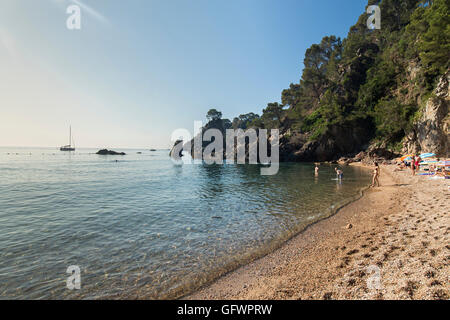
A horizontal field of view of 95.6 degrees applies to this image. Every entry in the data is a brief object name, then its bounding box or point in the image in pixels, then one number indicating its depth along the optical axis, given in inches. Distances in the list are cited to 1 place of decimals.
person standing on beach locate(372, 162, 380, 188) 792.6
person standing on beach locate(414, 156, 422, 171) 1135.2
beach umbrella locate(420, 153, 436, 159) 1015.7
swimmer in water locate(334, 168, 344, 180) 932.4
